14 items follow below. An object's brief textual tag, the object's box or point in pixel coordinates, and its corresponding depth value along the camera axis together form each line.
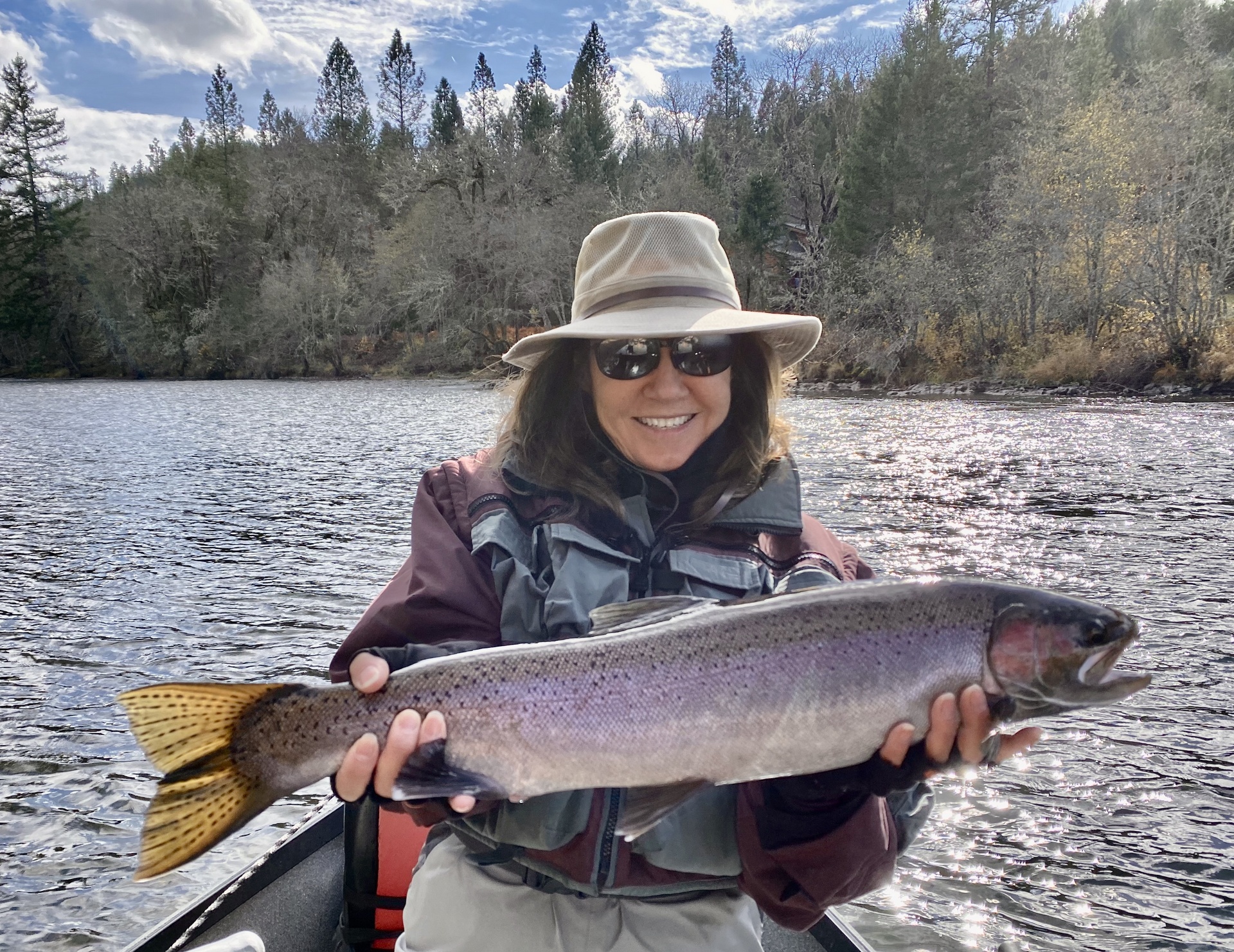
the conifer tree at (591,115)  51.22
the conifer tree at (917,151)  39.22
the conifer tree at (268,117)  64.75
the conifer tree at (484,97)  61.59
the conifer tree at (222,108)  64.31
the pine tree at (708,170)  45.09
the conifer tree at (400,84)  64.81
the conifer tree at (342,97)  63.06
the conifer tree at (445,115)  60.41
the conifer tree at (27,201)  48.09
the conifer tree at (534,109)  56.59
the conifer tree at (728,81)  59.00
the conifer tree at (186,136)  64.88
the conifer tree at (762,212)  41.59
